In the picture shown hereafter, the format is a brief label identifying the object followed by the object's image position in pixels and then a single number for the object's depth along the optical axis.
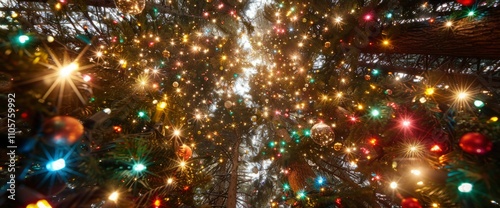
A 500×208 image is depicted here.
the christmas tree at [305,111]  1.41
